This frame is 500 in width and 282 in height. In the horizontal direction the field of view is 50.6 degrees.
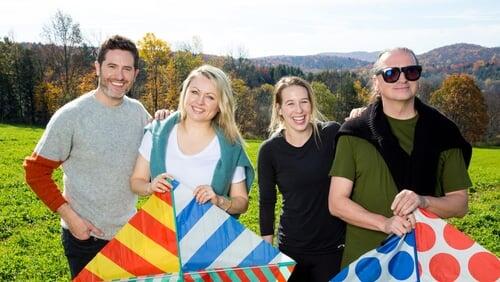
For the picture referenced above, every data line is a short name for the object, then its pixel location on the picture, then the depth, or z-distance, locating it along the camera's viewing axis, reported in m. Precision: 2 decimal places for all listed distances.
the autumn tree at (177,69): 61.28
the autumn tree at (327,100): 78.06
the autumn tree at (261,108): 71.50
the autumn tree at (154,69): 62.69
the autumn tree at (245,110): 67.81
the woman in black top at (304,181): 4.83
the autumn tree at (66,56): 58.62
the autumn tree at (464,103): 74.19
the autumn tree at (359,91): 83.12
